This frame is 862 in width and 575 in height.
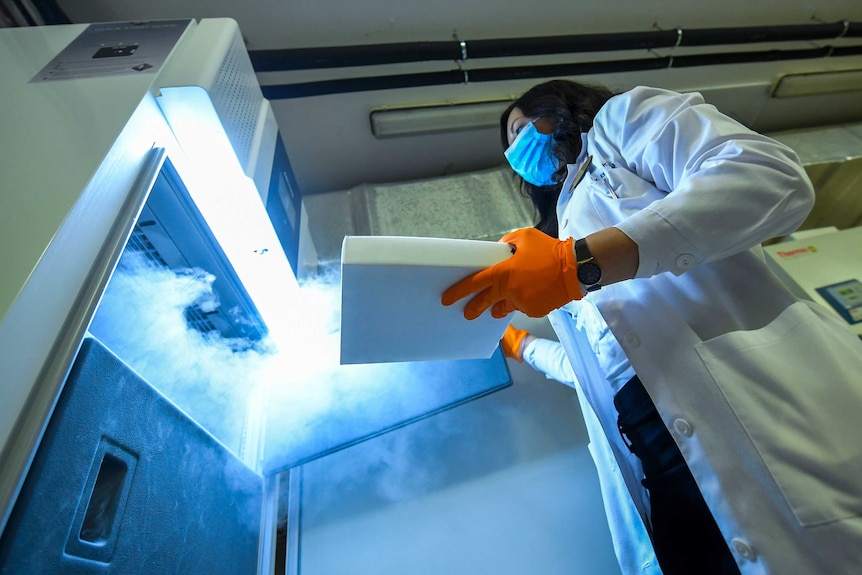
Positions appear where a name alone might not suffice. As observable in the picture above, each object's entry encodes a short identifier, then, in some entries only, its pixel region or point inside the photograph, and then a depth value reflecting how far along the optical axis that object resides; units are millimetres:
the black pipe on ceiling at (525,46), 1688
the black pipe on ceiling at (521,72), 1792
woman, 777
